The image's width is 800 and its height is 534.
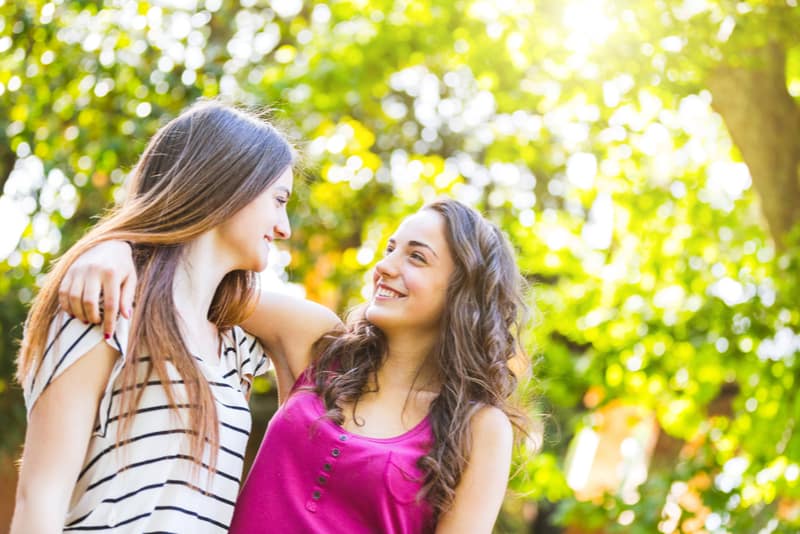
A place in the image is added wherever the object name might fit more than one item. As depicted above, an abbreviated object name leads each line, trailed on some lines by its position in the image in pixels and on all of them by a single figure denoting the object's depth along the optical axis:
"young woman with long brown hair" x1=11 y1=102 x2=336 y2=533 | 2.31
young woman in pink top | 2.80
